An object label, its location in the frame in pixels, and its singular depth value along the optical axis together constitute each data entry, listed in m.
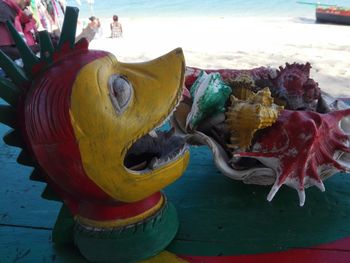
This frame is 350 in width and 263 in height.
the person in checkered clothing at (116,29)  7.35
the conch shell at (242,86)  0.94
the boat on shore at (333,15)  7.69
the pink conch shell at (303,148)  0.76
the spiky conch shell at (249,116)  0.78
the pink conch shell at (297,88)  0.91
